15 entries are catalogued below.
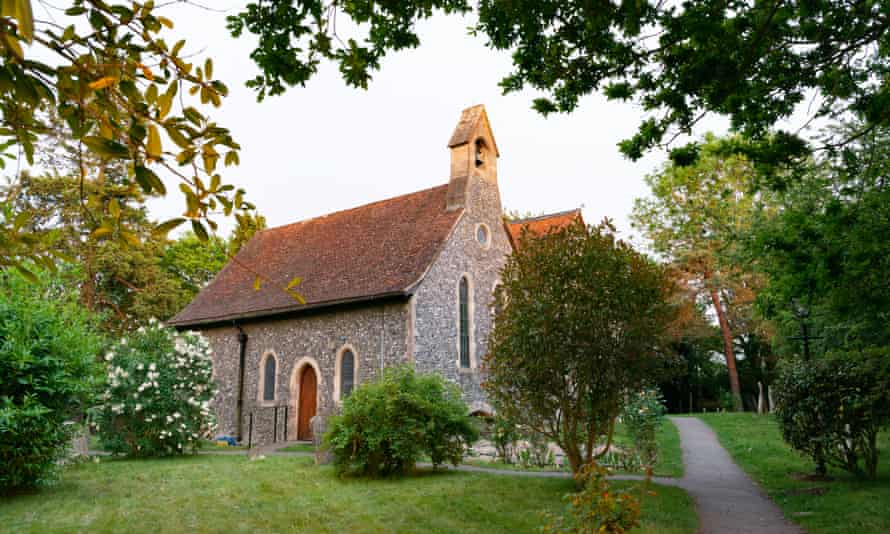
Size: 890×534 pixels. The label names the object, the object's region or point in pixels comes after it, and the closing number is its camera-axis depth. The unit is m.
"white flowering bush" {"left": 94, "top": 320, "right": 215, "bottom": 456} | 14.29
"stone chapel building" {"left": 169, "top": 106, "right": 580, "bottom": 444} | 18.50
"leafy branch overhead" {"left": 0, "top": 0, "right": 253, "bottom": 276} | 1.89
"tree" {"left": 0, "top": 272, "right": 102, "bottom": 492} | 8.59
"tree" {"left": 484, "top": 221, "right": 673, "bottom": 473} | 10.31
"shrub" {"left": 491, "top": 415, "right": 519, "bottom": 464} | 13.75
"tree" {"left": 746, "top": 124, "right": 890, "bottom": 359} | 7.68
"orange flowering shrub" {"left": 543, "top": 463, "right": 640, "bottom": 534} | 5.37
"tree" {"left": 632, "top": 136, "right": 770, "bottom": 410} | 27.72
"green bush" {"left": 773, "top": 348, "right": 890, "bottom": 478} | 10.67
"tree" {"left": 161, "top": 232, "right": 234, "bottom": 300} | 34.88
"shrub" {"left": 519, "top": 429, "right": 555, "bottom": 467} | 13.30
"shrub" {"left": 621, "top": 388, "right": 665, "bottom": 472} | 13.43
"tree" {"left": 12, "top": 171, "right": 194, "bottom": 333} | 25.73
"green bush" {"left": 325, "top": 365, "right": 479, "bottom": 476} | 11.81
